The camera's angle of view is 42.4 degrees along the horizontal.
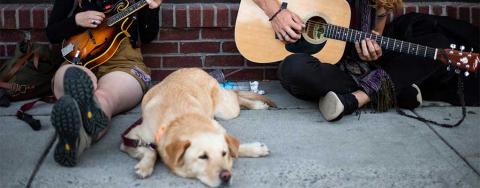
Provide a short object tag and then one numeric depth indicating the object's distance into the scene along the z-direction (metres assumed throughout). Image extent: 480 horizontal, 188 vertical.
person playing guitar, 3.64
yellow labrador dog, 2.72
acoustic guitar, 3.81
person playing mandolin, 2.88
